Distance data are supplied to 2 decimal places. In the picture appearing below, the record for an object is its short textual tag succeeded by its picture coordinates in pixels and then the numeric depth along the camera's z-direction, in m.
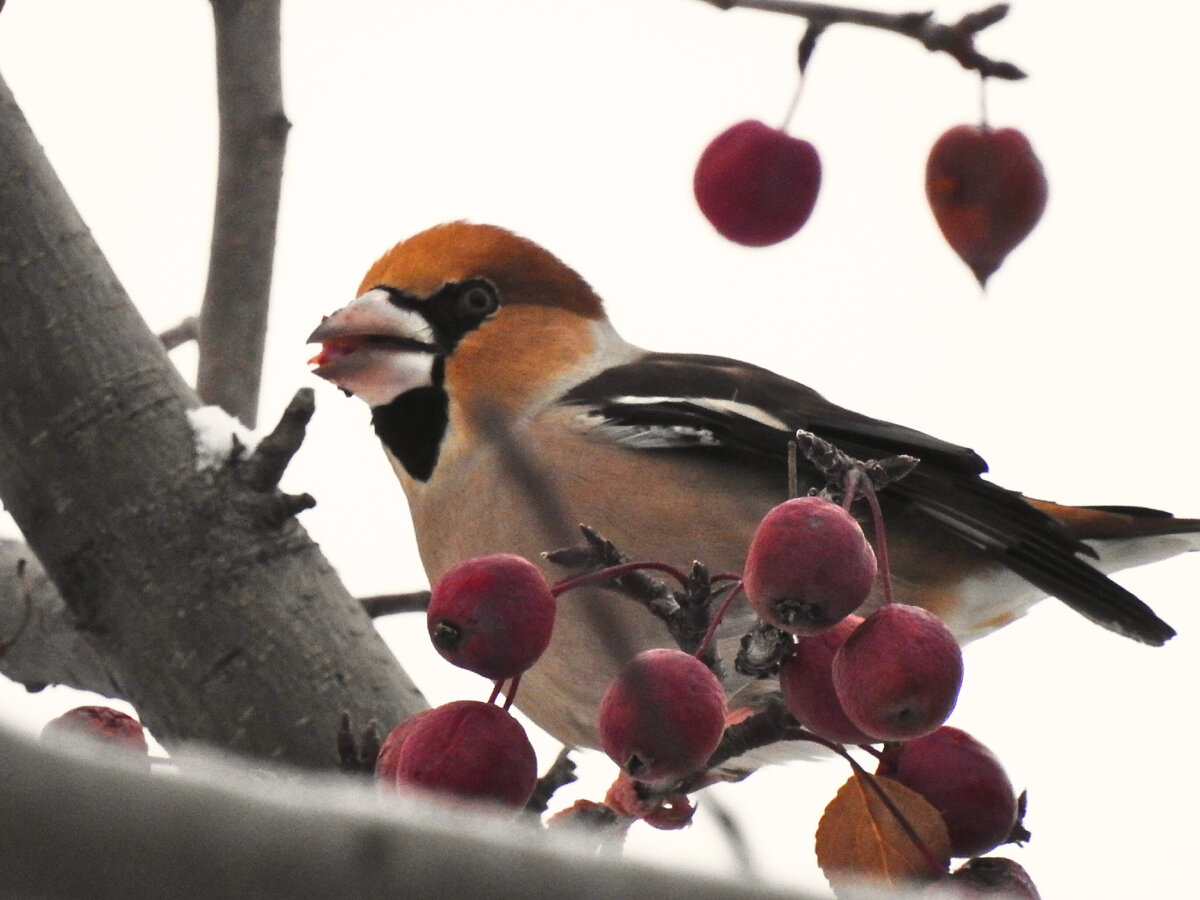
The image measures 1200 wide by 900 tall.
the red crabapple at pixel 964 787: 3.55
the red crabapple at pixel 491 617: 3.53
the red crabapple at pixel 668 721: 3.50
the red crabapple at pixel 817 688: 3.53
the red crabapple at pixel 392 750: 3.54
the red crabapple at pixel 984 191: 3.69
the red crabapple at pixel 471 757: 3.52
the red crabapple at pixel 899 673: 3.51
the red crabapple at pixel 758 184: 3.73
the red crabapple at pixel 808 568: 3.51
